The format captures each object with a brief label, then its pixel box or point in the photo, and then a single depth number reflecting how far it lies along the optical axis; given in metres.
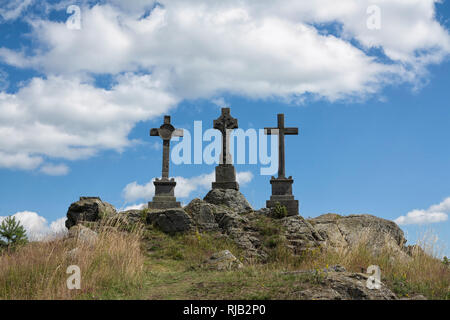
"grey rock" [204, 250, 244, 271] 9.49
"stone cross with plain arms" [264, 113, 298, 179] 18.05
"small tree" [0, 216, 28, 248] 11.14
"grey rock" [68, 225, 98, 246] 9.24
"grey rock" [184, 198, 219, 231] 14.27
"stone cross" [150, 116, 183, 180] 17.95
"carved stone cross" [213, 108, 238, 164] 17.86
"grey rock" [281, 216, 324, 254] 13.01
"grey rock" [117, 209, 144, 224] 14.49
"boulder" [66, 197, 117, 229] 14.88
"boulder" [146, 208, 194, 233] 14.05
